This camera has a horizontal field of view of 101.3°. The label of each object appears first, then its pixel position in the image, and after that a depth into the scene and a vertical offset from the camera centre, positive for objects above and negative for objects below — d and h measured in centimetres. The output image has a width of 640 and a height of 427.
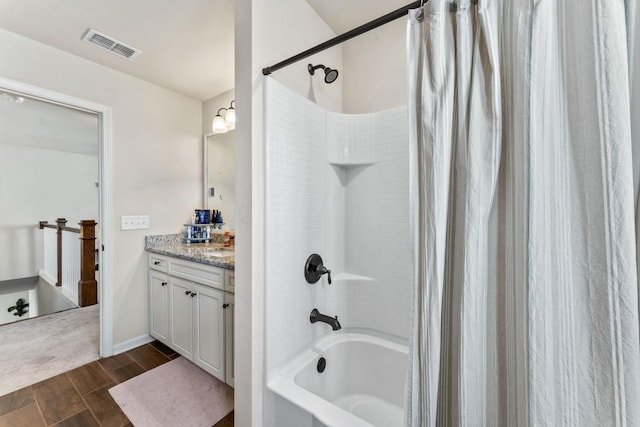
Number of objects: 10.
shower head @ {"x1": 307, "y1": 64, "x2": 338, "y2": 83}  154 +81
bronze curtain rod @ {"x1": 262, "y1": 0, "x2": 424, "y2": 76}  87 +69
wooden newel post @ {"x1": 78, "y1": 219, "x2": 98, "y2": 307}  325 -63
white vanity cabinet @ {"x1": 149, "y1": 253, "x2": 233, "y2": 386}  173 -74
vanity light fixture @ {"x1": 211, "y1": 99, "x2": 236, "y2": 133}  243 +86
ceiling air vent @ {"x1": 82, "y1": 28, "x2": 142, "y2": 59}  180 +123
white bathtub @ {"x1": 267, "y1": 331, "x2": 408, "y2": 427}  143 -96
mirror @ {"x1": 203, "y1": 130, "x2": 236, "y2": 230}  263 +41
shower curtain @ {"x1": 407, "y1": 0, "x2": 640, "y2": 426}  55 -1
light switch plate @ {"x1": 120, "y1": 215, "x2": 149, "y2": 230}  227 -7
